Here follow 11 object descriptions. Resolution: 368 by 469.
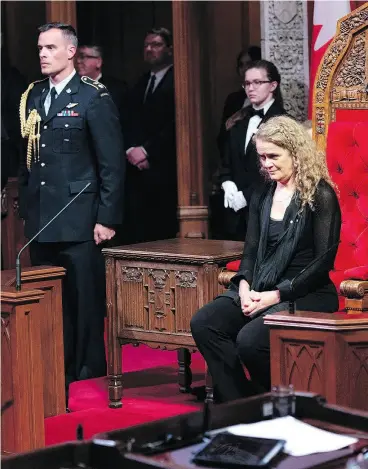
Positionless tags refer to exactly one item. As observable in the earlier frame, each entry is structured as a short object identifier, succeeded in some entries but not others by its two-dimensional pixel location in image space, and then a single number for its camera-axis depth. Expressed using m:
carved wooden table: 8.34
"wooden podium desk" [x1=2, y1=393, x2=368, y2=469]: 3.56
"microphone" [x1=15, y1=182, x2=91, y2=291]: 7.22
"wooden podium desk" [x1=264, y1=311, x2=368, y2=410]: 6.23
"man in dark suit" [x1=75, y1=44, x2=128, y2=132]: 11.72
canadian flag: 9.92
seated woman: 7.27
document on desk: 3.74
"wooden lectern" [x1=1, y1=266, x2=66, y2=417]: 8.20
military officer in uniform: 9.18
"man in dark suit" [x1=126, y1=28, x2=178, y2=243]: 11.87
